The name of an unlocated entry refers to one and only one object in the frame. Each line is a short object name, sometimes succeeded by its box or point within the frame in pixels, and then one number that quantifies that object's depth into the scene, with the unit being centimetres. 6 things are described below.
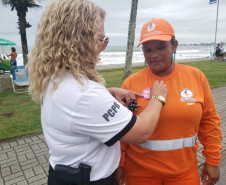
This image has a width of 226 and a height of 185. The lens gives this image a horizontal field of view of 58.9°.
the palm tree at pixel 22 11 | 1086
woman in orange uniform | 164
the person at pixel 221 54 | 2029
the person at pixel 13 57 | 1529
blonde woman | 108
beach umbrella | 1581
